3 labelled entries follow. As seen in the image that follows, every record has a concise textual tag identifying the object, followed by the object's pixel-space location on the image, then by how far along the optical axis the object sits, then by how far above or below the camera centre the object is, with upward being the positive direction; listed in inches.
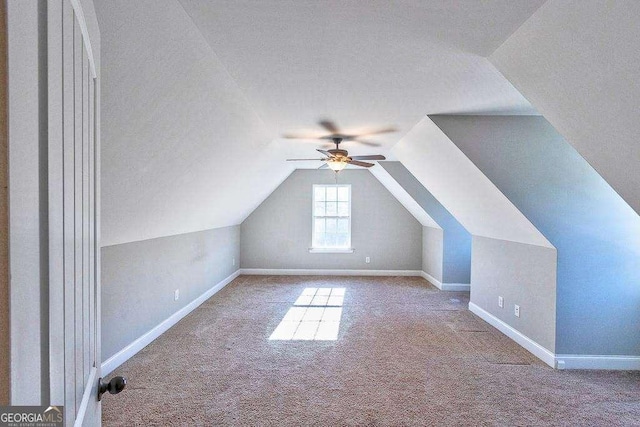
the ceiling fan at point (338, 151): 158.2 +25.8
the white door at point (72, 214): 22.1 -0.6
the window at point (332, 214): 305.6 -4.9
